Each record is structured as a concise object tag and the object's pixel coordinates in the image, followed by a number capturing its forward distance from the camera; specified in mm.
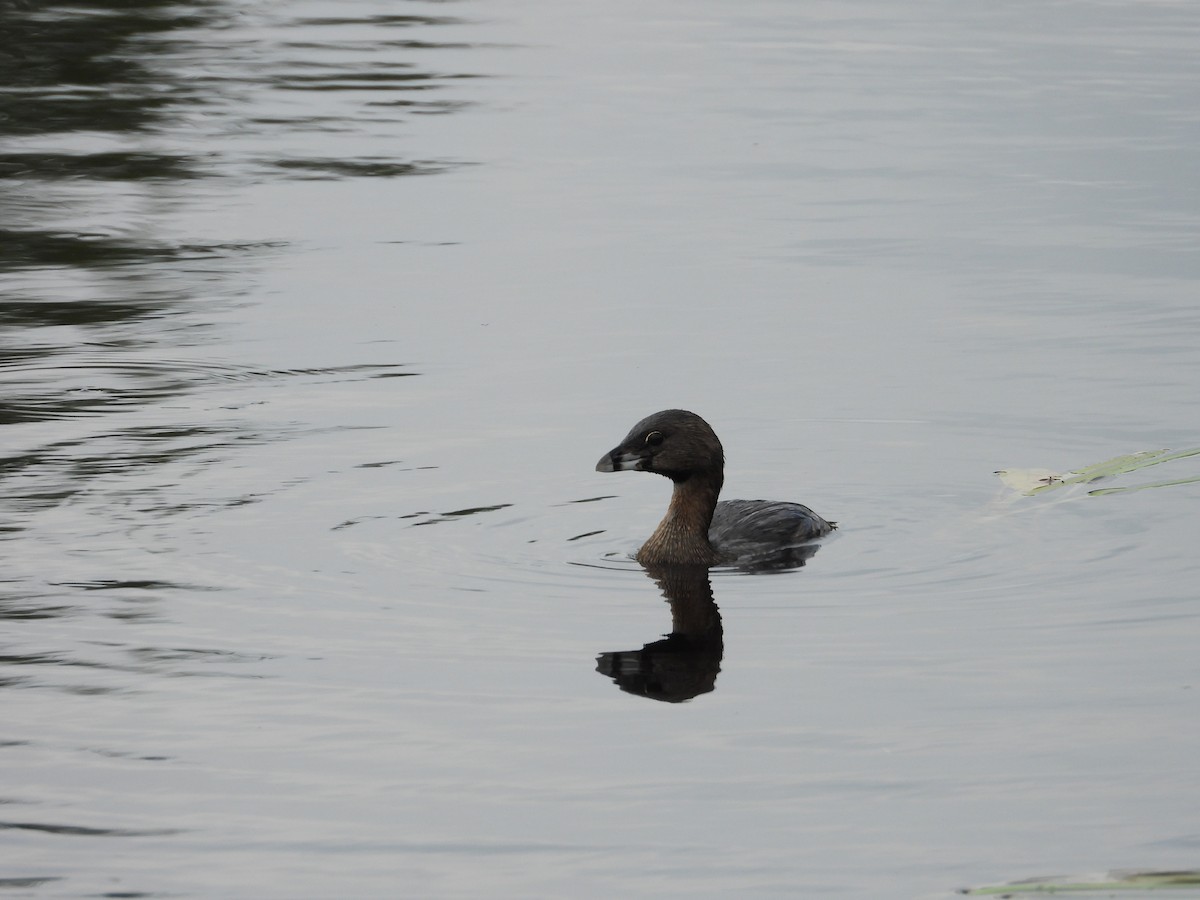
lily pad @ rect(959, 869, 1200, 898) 10805
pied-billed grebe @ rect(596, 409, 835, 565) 19187
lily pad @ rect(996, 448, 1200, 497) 19859
